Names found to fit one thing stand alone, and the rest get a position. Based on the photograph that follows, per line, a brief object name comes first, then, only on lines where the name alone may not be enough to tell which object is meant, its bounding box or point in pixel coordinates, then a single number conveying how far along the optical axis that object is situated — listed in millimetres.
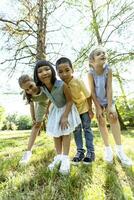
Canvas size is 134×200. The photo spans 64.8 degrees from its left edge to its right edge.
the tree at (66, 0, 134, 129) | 4690
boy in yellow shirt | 1327
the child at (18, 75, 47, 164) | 1378
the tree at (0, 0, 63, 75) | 3534
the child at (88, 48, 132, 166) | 1380
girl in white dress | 1290
